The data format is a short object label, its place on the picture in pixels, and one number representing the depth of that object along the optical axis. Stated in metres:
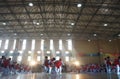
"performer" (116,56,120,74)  8.00
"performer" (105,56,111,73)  8.75
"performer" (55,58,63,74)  7.99
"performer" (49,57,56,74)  8.53
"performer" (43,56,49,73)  8.64
